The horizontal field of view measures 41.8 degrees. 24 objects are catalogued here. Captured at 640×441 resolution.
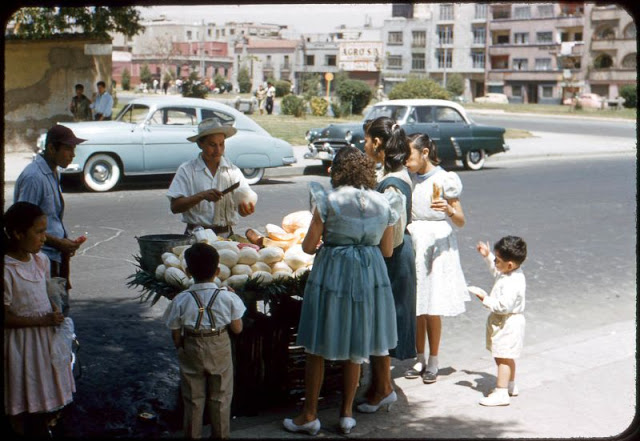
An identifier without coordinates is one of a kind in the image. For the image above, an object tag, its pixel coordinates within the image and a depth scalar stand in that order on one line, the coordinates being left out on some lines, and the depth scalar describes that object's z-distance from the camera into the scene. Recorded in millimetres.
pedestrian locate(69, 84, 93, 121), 18906
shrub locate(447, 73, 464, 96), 91250
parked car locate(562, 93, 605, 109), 68375
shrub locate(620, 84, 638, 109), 65062
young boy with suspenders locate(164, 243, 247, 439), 4359
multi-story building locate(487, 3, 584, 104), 87312
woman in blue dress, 4664
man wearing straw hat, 5590
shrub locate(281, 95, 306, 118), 35125
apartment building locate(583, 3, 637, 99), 80375
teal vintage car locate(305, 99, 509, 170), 18656
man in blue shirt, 4961
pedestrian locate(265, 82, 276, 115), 38656
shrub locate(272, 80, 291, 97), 62603
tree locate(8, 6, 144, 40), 19844
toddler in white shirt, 5359
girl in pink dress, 4074
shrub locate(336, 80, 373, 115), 36938
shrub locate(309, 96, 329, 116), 35750
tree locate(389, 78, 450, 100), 35594
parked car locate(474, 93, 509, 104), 83250
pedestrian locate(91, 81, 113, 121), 18109
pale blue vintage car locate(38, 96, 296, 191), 14844
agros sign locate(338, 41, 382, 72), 42000
